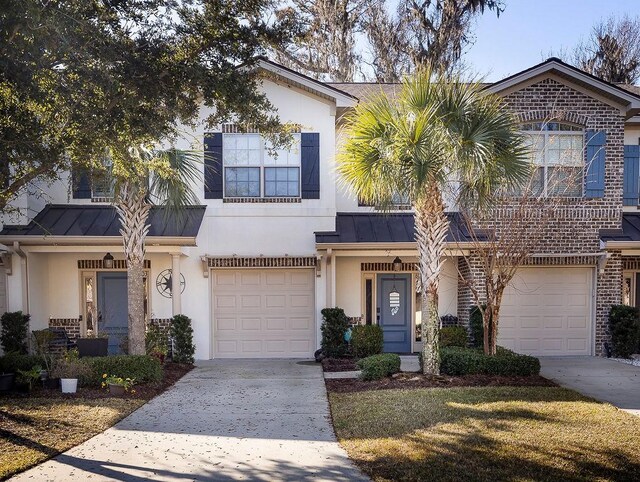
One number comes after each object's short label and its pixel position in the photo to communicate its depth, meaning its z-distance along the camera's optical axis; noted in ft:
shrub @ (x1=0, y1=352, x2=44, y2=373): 31.81
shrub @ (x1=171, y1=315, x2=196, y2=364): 41.22
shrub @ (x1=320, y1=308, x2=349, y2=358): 41.88
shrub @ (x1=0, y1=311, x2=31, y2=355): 40.37
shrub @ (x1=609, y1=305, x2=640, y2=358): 42.06
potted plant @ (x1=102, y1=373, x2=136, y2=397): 30.30
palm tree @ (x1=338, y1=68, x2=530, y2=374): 29.22
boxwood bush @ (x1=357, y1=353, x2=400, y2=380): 32.45
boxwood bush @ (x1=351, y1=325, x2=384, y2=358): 41.50
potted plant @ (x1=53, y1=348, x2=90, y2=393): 30.35
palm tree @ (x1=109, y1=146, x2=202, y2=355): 34.65
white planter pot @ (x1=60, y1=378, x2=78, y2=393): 30.27
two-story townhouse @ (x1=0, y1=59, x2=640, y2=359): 42.80
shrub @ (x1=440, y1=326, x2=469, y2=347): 41.93
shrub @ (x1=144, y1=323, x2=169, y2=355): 38.29
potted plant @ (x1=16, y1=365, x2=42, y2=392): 30.61
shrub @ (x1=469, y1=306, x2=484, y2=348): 41.29
